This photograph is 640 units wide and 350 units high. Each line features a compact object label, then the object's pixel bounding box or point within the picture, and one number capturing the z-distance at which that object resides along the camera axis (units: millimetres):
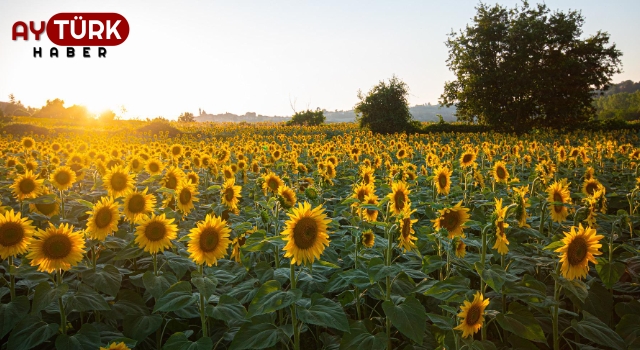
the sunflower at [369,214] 3977
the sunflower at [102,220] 3252
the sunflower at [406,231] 2948
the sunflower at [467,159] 6699
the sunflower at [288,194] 3842
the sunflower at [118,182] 4410
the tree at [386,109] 28688
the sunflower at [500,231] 2719
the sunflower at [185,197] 4203
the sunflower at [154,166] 6152
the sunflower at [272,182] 4724
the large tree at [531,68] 27984
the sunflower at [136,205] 3557
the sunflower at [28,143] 9346
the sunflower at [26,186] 4480
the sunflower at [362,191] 4034
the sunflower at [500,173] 5730
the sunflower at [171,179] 4802
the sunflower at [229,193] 4535
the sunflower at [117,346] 2161
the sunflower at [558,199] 3971
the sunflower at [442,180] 4934
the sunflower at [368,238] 3477
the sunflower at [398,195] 3547
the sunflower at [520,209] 2922
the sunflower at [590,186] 4863
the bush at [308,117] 39238
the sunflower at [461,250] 3229
